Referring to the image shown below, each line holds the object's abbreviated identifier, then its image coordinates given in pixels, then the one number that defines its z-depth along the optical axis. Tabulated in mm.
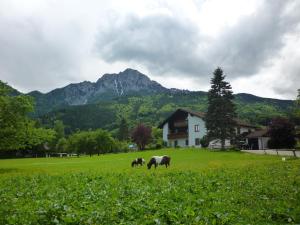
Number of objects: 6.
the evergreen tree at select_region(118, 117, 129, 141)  100558
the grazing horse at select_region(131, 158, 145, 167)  25559
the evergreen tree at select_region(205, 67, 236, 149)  44242
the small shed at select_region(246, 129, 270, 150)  56717
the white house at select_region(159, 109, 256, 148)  60124
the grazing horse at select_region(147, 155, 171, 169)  21918
